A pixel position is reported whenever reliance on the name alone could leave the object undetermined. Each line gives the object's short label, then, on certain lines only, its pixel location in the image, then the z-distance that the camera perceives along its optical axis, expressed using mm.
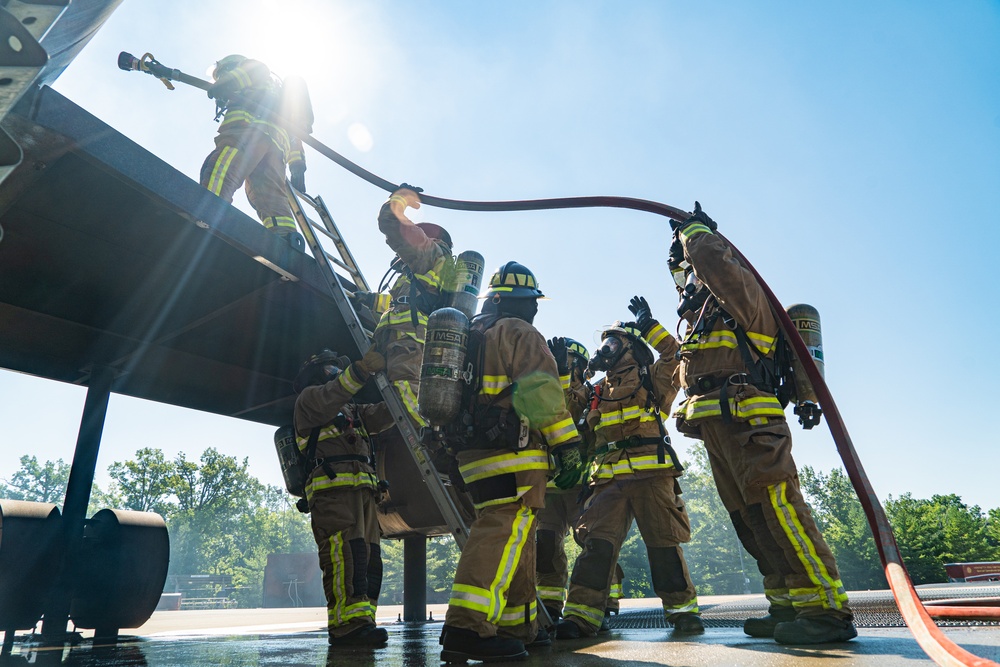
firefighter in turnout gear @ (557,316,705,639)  4141
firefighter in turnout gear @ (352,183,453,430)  4609
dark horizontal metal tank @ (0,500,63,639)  4480
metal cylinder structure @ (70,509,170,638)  5109
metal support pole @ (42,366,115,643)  5012
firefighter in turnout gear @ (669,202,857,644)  3080
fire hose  1574
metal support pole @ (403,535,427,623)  7309
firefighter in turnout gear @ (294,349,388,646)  4238
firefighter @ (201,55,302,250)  5656
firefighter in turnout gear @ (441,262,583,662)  2791
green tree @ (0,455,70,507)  77125
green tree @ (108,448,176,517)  43062
